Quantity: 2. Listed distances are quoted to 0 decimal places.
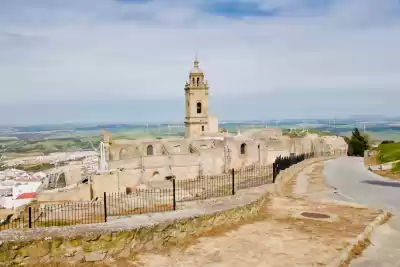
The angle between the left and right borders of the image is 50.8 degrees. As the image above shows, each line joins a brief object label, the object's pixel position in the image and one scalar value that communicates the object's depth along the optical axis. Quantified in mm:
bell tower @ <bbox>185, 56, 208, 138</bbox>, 53569
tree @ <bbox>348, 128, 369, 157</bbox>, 55594
